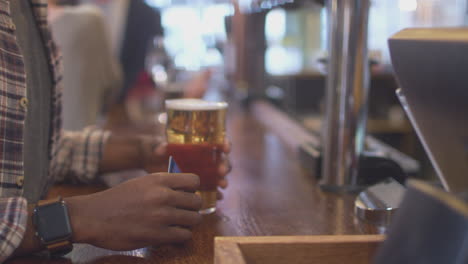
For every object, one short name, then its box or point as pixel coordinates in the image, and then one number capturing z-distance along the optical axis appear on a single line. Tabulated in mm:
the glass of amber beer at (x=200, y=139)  977
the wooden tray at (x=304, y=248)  585
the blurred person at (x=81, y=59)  2424
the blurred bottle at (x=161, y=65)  2791
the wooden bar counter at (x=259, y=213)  784
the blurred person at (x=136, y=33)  3594
